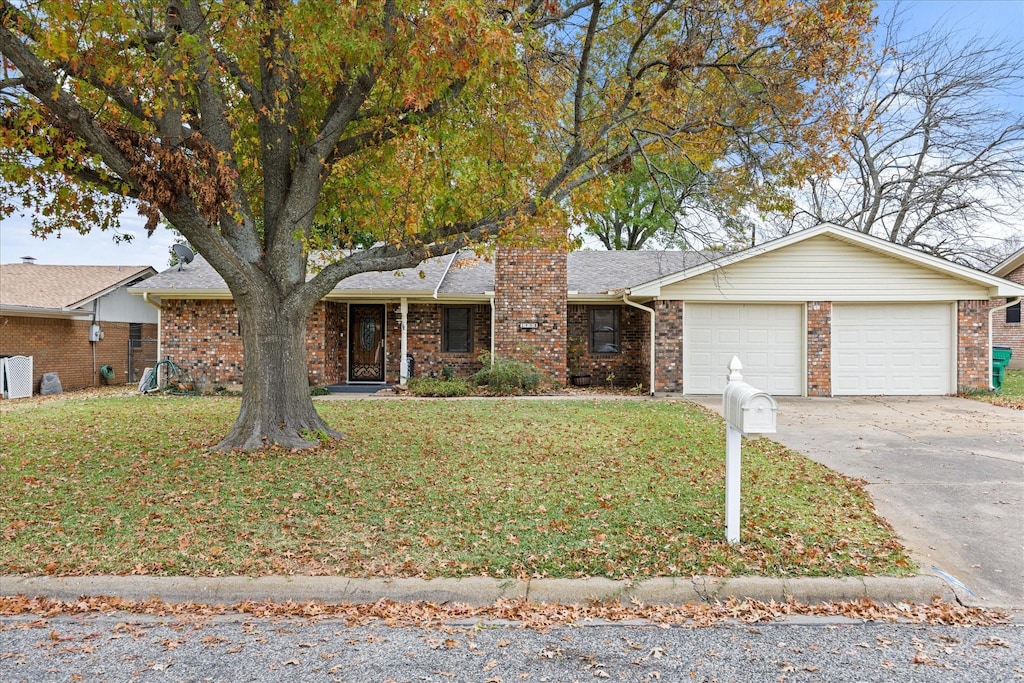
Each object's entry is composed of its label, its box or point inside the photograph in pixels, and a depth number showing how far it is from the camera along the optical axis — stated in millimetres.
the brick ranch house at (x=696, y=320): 13953
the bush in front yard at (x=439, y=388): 14258
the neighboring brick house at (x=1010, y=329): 22562
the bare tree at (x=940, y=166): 20531
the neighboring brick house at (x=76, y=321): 16203
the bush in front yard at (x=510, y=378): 14386
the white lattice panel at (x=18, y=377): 15273
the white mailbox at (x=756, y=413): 4352
